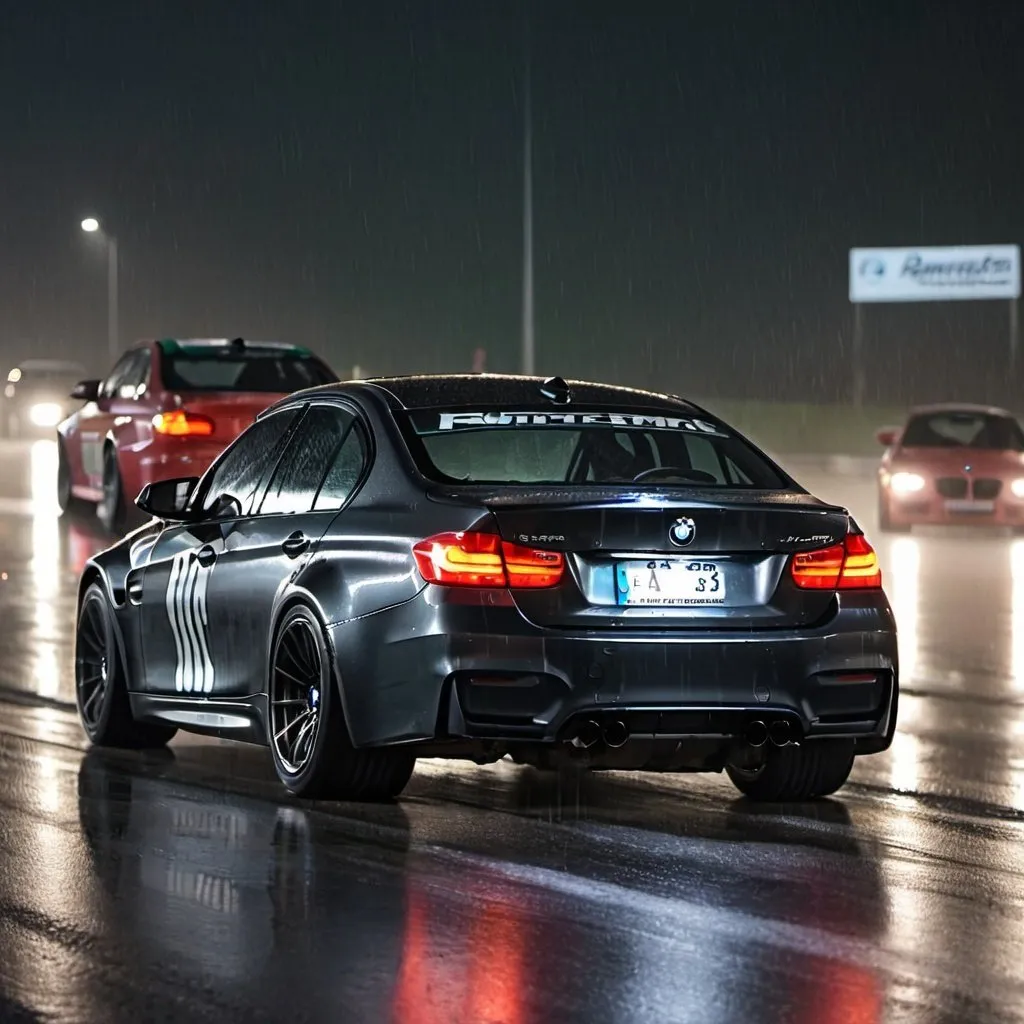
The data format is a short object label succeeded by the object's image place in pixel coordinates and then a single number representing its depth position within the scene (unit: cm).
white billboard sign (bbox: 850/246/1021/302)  8888
